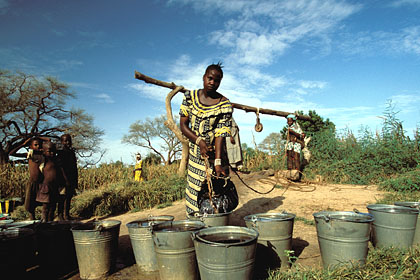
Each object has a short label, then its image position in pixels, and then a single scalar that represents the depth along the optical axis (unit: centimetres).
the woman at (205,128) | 304
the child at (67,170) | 524
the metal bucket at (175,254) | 222
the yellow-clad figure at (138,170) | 1122
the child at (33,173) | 479
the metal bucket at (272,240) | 260
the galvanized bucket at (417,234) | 307
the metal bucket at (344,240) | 242
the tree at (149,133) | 3969
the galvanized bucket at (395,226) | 283
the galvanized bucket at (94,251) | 271
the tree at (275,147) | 1168
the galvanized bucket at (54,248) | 309
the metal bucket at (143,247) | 271
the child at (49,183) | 458
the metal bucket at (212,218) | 276
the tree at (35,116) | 2025
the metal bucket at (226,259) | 187
